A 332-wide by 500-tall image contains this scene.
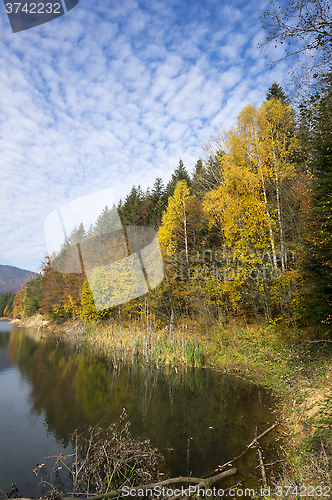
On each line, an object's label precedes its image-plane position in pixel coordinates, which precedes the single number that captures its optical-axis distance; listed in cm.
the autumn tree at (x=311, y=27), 352
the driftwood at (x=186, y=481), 338
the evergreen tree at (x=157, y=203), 2544
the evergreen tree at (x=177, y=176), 2731
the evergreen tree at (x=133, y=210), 2689
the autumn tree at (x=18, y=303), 5397
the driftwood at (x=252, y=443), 432
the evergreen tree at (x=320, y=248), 682
